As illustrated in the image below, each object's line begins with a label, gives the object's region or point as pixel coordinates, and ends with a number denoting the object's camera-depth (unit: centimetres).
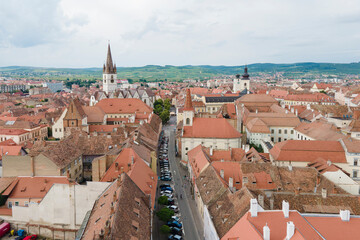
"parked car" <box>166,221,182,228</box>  4366
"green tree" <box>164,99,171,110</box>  16356
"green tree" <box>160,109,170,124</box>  12705
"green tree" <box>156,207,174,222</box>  4316
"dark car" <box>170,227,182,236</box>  4194
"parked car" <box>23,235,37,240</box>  4201
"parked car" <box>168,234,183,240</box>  4032
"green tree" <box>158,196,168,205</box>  4822
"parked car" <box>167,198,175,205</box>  5113
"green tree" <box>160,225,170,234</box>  4025
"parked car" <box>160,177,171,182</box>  6178
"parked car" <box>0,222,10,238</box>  4306
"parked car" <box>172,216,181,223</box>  4541
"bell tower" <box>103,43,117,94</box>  15562
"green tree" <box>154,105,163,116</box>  14420
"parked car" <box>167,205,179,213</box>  4882
